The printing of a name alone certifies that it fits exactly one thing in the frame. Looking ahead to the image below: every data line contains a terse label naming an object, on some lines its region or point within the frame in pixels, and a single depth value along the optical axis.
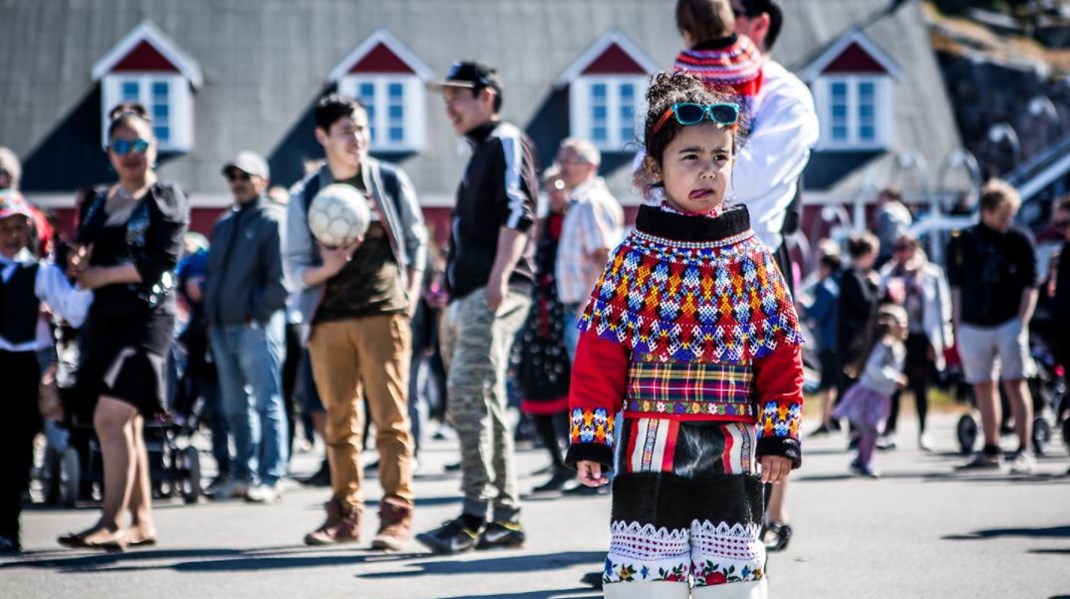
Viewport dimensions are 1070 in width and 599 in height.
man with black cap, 7.91
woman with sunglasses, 7.91
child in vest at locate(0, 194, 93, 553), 8.22
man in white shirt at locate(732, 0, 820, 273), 6.34
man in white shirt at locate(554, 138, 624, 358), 10.65
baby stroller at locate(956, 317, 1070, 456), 13.60
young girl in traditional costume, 4.65
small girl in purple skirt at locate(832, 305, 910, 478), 12.04
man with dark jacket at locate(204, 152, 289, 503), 10.81
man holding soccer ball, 8.10
